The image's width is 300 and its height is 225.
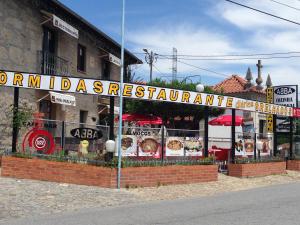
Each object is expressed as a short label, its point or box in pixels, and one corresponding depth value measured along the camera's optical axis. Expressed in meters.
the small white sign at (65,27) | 18.61
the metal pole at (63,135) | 13.39
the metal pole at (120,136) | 12.49
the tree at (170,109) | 30.79
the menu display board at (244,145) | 17.34
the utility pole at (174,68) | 39.03
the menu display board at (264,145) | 18.09
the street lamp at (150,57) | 39.57
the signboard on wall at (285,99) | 22.53
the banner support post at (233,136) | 16.58
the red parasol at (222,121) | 22.45
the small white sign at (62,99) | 18.24
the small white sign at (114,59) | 25.05
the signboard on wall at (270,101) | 23.91
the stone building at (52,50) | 16.84
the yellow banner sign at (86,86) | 13.08
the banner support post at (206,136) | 15.37
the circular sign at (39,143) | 13.36
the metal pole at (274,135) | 19.61
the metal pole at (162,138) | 14.27
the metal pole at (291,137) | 20.81
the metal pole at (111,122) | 13.25
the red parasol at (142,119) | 21.27
